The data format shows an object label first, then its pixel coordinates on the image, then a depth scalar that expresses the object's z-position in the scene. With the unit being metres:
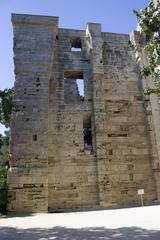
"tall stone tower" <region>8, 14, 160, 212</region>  12.12
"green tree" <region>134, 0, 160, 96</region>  6.87
